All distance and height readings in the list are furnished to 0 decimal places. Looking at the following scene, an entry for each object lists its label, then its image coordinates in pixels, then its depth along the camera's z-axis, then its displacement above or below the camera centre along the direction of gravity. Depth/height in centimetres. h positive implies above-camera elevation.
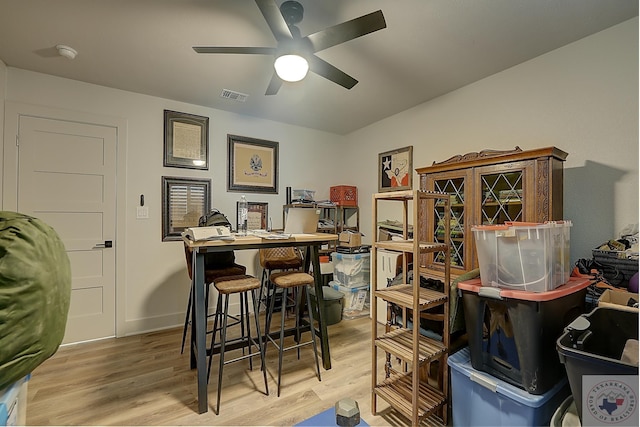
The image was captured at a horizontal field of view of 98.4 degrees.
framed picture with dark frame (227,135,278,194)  349 +63
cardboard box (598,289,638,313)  139 -44
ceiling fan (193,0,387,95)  150 +106
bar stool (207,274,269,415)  182 -52
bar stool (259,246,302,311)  263 -45
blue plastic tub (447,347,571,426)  128 -93
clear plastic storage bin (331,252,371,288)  343 -71
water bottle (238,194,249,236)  346 +0
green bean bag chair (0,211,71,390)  68 -22
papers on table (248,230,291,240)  192 -16
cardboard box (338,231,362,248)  371 -36
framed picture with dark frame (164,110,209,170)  312 +85
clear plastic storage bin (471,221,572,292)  133 -22
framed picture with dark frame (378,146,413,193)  332 +55
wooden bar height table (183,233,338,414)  175 -39
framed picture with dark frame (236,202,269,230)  361 -4
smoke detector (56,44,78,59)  215 +128
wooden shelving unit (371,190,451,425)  152 -80
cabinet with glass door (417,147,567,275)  184 +16
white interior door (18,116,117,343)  258 +14
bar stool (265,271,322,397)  202 -52
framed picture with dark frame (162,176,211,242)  312 +11
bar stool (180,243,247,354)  222 -50
